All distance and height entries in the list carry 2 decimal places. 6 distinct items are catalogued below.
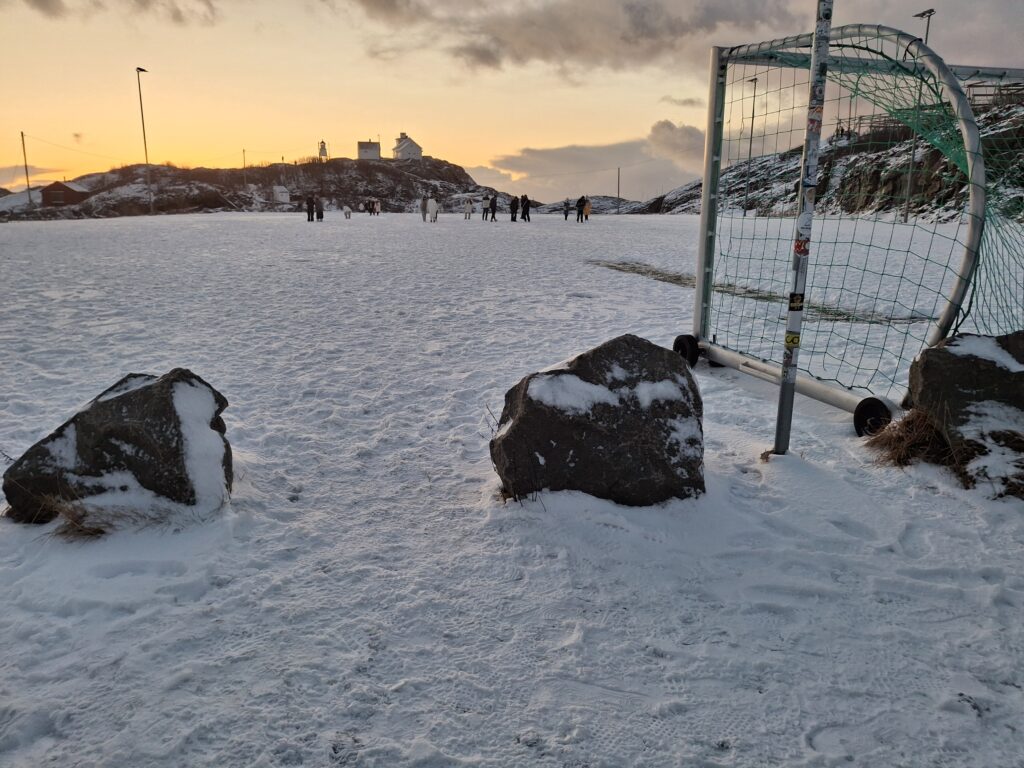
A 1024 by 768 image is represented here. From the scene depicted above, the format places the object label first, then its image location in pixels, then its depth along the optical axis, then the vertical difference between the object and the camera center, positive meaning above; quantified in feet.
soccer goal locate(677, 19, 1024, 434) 14.33 +0.94
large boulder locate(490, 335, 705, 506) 12.19 -3.72
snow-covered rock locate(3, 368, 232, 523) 11.53 -4.06
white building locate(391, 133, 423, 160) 408.87 +51.58
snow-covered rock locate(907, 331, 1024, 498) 12.86 -3.26
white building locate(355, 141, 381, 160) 401.70 +49.36
